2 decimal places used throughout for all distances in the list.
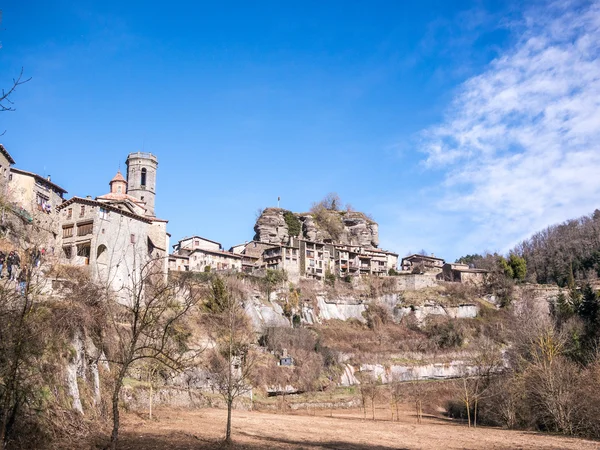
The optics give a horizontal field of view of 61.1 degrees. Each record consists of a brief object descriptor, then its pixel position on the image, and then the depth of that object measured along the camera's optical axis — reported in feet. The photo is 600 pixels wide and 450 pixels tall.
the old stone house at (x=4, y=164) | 166.50
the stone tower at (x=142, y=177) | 303.07
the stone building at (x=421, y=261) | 354.13
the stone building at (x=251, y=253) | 288.18
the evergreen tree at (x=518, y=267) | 315.58
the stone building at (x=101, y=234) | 170.47
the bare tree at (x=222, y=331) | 157.38
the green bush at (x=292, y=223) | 342.64
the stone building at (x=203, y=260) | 267.80
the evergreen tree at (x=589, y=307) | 194.59
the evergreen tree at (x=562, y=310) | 242.99
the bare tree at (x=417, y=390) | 200.34
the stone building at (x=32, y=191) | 178.09
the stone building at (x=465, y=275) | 309.83
